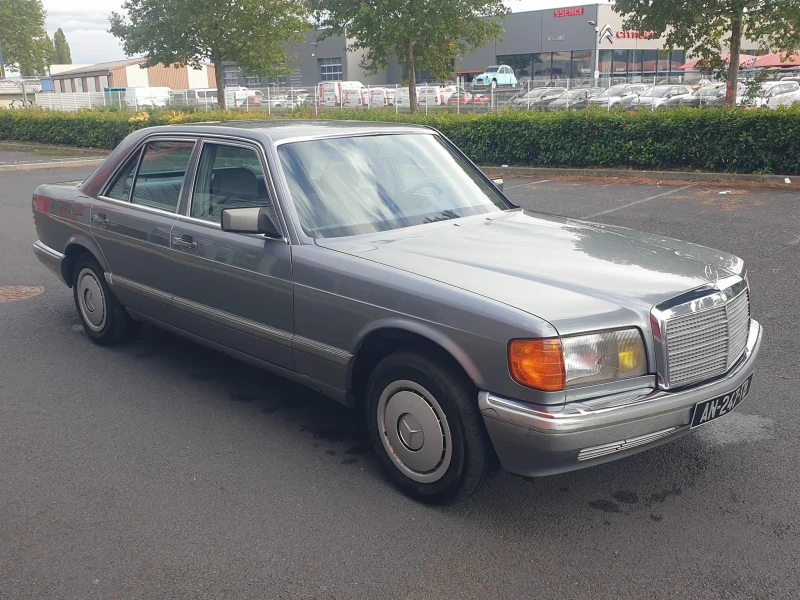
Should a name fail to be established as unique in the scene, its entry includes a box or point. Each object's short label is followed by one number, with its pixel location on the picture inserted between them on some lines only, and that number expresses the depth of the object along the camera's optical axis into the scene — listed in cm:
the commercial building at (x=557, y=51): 5634
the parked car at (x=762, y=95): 1822
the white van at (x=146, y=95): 4031
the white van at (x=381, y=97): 3519
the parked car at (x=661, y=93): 2603
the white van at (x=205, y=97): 3978
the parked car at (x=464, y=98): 2825
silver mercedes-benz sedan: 326
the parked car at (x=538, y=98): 2575
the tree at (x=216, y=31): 2905
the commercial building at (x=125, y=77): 7650
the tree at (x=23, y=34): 5425
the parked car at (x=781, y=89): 2615
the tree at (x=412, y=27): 2309
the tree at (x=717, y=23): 1644
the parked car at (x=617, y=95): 2464
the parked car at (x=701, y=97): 2334
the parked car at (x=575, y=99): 2276
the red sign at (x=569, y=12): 5583
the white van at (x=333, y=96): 3512
